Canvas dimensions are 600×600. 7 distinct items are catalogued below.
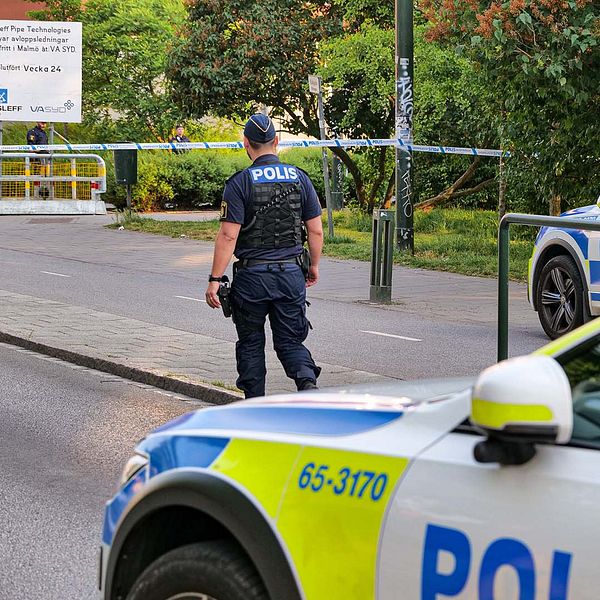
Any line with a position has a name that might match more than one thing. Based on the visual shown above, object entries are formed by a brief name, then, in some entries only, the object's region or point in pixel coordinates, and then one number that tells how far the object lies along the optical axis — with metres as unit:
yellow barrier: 28.66
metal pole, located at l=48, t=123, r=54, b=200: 29.13
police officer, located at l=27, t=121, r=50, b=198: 29.65
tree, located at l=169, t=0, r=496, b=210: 25.92
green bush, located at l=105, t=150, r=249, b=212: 29.78
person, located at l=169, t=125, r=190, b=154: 30.08
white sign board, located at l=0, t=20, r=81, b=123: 31.11
